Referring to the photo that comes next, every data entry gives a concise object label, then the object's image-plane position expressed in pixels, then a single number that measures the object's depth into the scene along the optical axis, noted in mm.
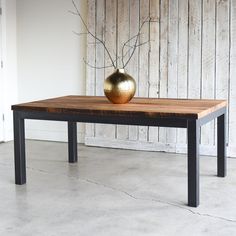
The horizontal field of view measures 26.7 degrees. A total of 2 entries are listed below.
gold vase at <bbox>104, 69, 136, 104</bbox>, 4156
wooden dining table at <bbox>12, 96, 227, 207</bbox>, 3629
